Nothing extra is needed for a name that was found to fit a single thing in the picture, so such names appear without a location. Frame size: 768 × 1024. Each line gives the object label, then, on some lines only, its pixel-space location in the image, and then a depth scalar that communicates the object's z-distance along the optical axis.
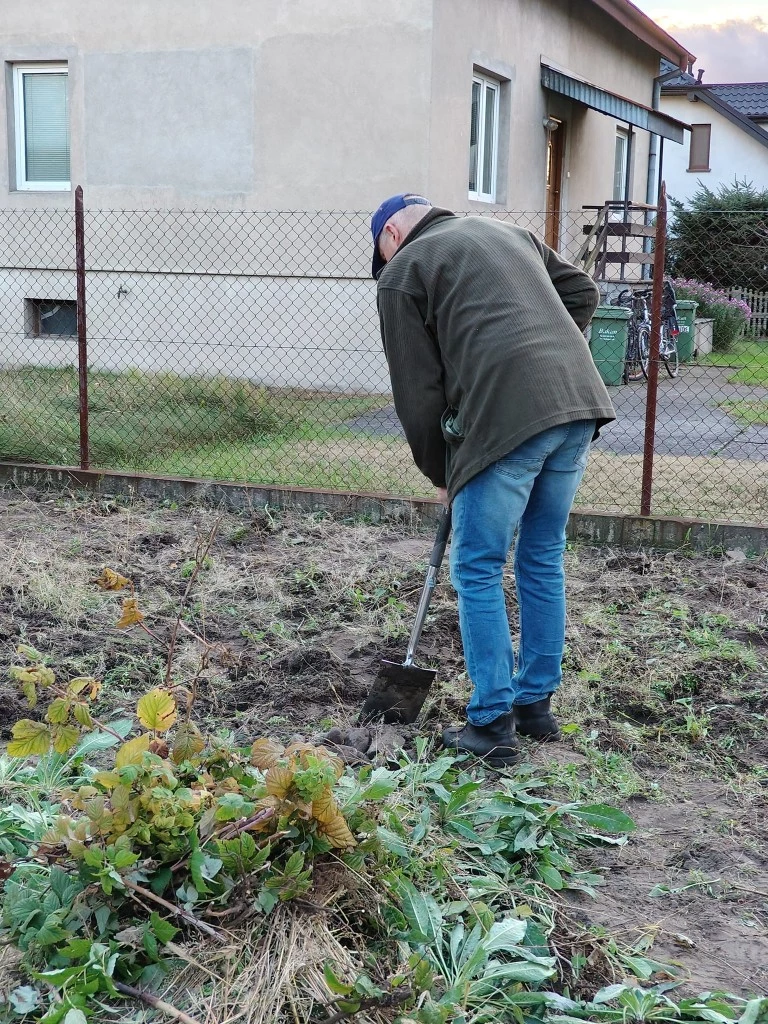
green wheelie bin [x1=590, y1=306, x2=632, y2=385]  11.59
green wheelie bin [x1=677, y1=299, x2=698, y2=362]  14.29
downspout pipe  18.25
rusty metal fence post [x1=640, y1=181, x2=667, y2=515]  5.82
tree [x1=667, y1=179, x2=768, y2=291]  18.59
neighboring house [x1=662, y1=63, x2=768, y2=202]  29.72
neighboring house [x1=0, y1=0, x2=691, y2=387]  10.76
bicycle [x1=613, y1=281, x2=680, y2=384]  12.65
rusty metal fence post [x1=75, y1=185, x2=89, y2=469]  6.79
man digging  3.30
